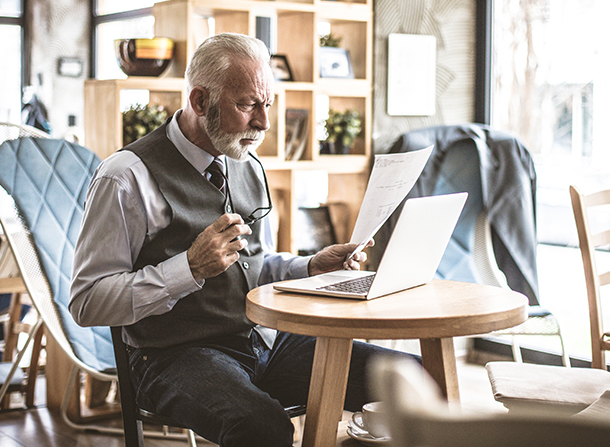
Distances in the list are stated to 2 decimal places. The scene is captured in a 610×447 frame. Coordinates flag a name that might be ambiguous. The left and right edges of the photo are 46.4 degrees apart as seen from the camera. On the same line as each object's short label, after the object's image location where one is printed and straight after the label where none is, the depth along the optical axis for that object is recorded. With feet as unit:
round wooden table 4.39
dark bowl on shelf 9.29
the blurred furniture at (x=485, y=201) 10.55
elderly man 4.92
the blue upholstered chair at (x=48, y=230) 7.14
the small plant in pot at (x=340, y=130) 11.37
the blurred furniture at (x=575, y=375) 5.24
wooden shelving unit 9.50
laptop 4.68
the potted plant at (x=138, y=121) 9.24
